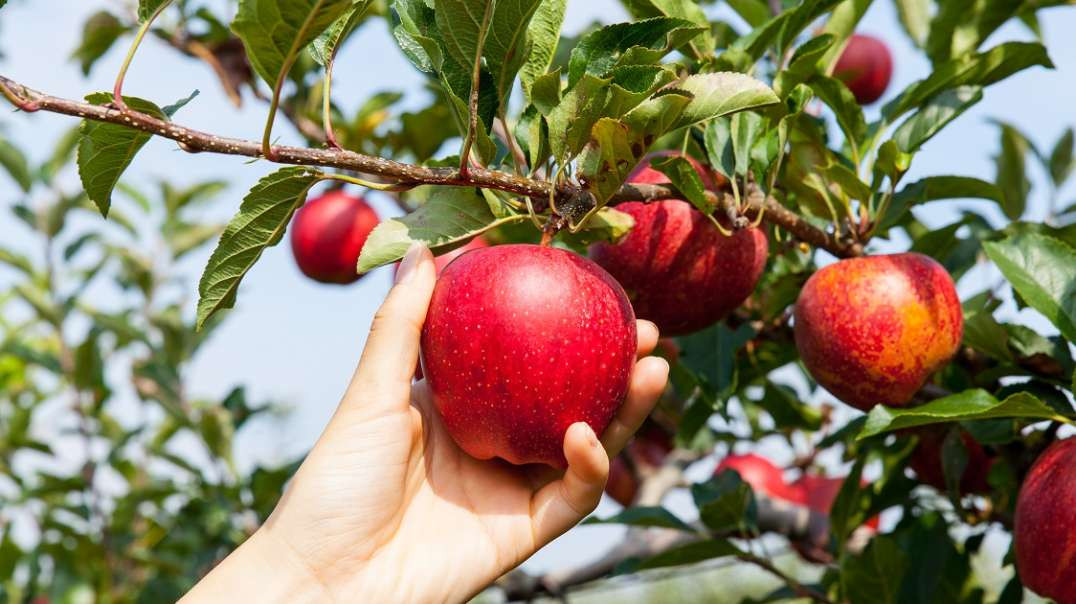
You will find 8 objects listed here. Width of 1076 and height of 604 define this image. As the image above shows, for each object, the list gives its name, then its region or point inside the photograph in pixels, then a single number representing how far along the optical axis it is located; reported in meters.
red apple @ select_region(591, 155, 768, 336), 0.66
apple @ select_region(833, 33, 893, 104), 1.20
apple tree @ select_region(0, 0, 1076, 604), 0.55
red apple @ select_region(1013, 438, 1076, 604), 0.59
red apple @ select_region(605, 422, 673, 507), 1.13
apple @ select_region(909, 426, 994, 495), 0.77
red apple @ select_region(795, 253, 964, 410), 0.64
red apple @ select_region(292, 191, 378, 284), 1.08
